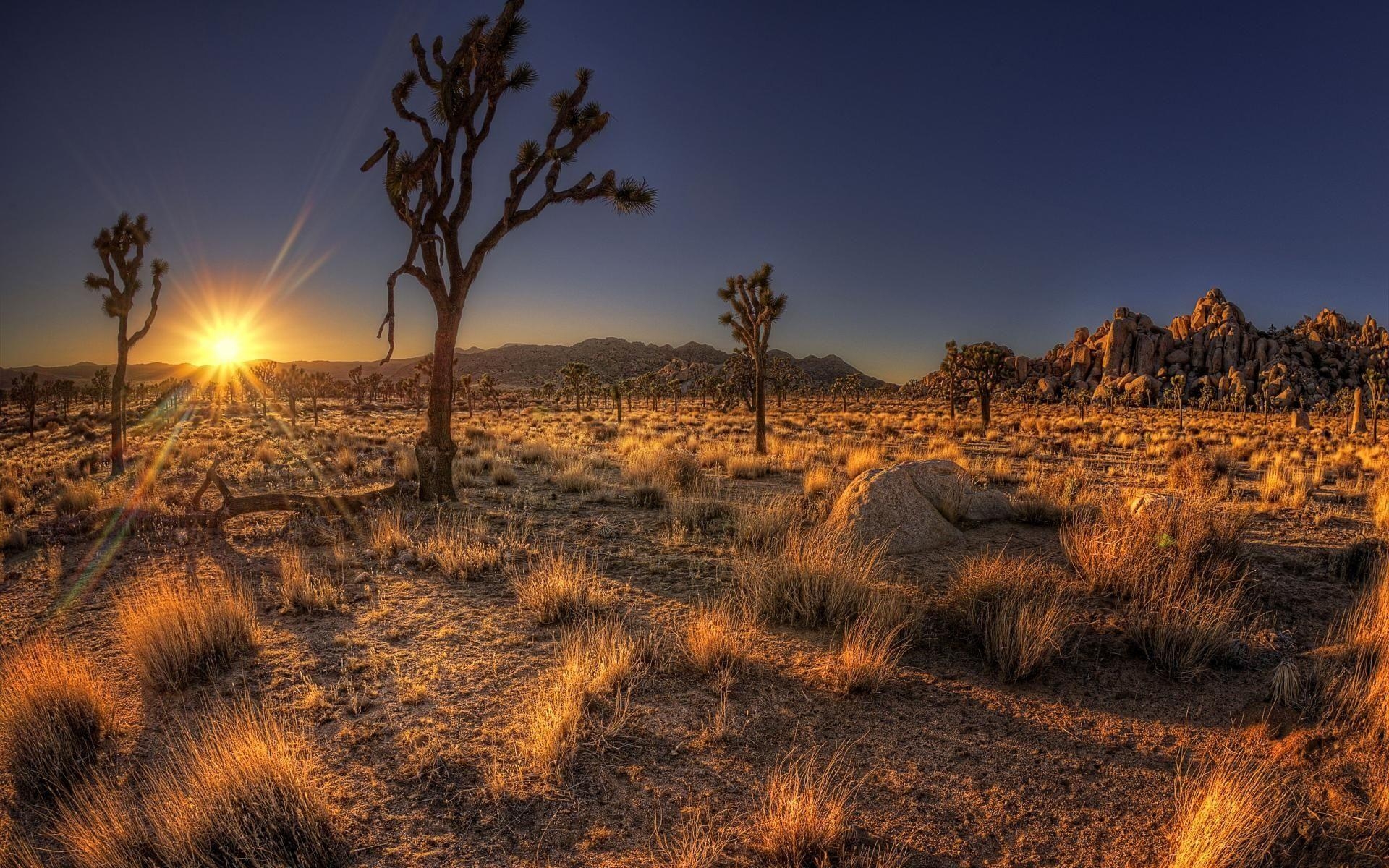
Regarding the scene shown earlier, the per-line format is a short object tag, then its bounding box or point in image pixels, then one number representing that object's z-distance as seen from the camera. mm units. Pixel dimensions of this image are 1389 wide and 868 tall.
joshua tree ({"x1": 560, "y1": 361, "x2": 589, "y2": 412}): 59062
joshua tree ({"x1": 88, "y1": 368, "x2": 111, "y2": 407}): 60650
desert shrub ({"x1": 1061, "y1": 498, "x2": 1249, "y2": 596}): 5496
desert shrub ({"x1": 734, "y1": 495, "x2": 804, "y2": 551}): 7738
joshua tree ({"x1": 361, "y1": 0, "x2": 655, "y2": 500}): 9898
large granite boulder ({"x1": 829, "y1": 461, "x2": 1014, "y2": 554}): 7492
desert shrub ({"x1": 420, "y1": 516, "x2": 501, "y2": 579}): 6844
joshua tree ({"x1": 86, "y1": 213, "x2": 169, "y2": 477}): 17031
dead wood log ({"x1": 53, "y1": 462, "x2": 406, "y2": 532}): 8992
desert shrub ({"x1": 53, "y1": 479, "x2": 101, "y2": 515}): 11086
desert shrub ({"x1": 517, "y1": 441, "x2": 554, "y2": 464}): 17219
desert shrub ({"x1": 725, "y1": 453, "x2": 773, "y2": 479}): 14508
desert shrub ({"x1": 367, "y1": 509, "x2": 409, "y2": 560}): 7629
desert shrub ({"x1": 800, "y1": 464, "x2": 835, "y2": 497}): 11469
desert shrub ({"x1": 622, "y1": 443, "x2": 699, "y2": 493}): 12367
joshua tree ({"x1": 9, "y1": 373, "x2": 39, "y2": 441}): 33500
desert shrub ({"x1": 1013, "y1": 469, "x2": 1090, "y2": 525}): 8594
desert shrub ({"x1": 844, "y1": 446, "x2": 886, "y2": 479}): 14266
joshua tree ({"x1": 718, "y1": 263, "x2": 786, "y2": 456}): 19400
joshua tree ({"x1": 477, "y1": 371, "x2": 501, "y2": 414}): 64069
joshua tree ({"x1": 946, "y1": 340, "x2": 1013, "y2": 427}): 32656
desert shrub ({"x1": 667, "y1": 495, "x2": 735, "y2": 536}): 8805
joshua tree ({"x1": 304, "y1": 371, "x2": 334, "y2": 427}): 66438
